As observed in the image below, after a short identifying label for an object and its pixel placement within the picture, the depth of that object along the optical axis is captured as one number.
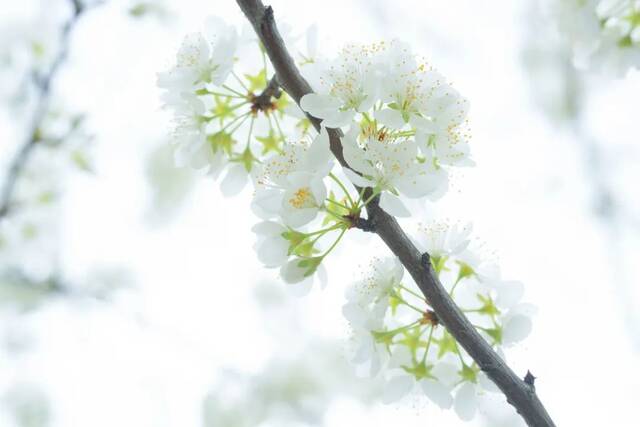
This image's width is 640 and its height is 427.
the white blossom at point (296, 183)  0.66
